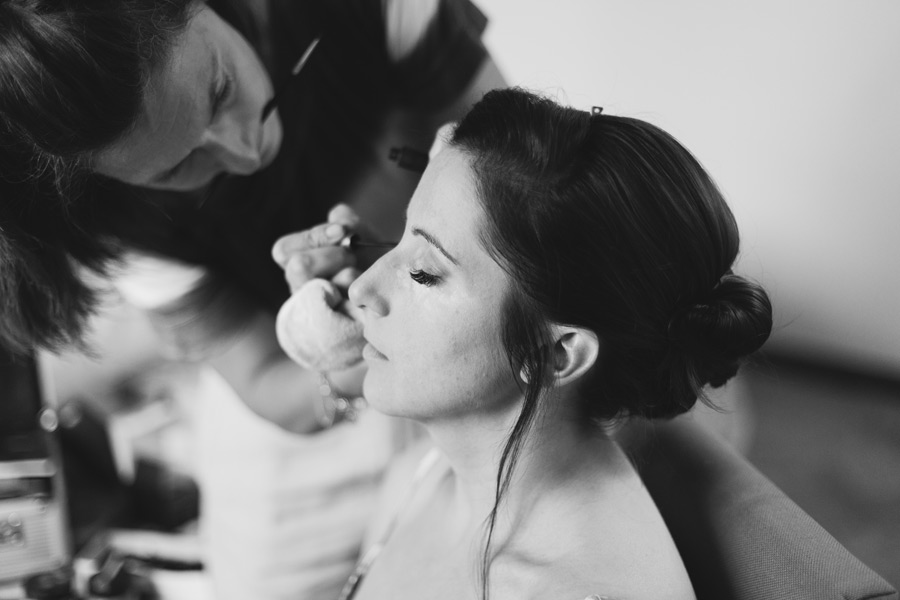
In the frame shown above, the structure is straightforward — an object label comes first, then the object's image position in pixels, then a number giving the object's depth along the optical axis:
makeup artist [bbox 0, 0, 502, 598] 0.79
